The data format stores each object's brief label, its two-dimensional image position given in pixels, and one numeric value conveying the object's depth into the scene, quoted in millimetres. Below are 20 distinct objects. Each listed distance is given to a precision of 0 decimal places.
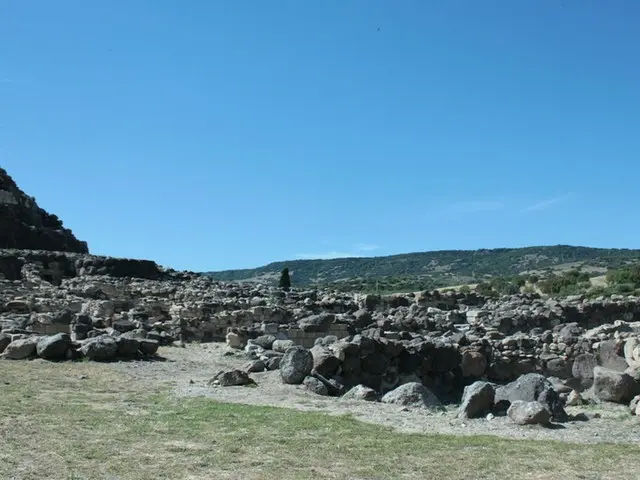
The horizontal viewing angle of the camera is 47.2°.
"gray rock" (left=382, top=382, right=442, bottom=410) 12281
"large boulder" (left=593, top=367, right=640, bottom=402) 12914
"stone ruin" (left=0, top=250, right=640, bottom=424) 13117
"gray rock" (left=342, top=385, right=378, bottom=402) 12898
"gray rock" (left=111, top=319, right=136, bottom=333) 20844
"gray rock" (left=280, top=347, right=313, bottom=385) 13638
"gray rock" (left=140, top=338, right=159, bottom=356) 17625
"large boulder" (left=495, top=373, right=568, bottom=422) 11109
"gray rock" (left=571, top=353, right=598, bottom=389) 15664
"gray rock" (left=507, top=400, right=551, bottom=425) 10516
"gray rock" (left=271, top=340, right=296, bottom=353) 17773
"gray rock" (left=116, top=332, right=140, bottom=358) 16984
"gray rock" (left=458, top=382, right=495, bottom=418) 11266
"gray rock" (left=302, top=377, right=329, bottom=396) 13102
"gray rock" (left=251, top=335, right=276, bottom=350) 19328
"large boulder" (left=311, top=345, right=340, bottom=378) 14109
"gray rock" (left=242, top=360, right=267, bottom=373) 15242
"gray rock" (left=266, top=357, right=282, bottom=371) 15407
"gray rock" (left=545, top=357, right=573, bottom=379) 16359
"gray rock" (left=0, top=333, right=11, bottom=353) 17156
